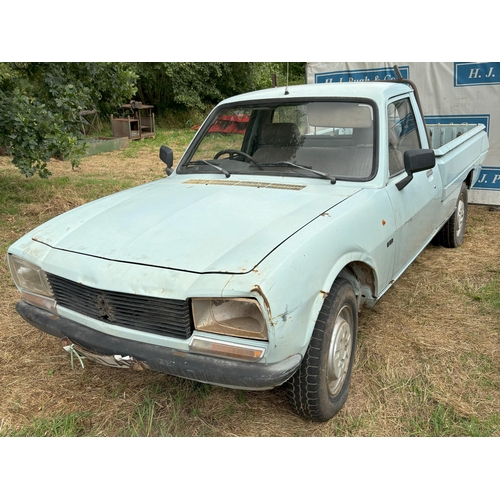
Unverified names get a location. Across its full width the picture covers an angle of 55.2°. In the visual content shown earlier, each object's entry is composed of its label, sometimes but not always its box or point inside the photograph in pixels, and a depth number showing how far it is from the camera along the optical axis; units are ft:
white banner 22.95
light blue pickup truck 7.06
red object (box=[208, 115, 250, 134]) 12.79
